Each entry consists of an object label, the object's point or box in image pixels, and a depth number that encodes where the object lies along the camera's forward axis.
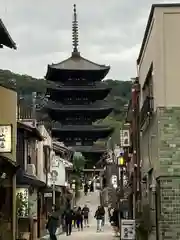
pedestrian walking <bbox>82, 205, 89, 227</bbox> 51.32
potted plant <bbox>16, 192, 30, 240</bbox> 27.69
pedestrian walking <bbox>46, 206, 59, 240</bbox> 27.40
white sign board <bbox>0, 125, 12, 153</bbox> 21.89
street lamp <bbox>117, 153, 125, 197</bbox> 40.45
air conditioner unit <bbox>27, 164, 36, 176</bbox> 35.28
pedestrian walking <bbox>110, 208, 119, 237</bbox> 41.39
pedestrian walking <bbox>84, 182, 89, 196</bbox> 81.27
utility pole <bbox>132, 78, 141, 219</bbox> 27.30
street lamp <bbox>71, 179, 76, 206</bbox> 71.54
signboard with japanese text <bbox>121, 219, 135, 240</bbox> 21.69
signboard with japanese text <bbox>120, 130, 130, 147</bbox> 35.62
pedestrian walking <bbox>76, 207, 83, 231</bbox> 43.46
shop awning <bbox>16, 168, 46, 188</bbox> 30.20
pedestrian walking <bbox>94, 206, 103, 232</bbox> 41.19
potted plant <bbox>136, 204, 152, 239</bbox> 20.39
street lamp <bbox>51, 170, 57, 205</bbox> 39.14
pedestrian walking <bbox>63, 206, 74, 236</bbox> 37.81
